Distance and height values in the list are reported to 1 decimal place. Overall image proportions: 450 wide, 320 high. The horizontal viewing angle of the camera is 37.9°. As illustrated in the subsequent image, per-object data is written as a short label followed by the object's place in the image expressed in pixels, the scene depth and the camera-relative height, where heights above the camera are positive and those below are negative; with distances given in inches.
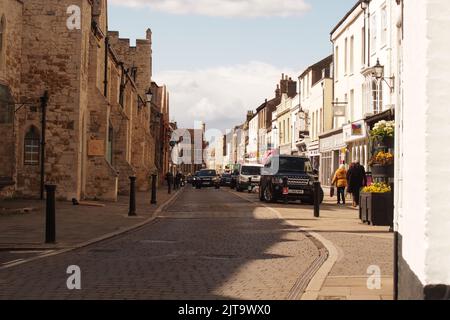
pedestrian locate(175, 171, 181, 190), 2120.3 -39.5
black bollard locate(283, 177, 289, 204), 1088.2 -28.2
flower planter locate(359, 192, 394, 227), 649.0 -37.3
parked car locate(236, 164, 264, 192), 1793.8 -18.1
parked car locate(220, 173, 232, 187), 2614.7 -42.6
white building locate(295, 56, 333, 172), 1852.9 +191.4
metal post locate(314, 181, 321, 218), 768.9 -34.2
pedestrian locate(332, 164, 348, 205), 1145.1 -16.4
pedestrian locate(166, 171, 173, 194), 1630.9 -23.5
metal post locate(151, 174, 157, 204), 1067.9 -35.6
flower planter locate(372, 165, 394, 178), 650.6 +0.0
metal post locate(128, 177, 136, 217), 784.9 -41.6
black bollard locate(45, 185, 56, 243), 478.3 -35.6
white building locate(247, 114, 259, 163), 3927.2 +189.3
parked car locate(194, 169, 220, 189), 2378.8 -39.6
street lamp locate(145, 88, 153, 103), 1722.9 +193.9
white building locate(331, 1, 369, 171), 1434.5 +210.4
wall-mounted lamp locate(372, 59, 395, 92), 1171.5 +182.2
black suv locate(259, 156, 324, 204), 1092.9 -15.4
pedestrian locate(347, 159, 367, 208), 991.0 -9.6
